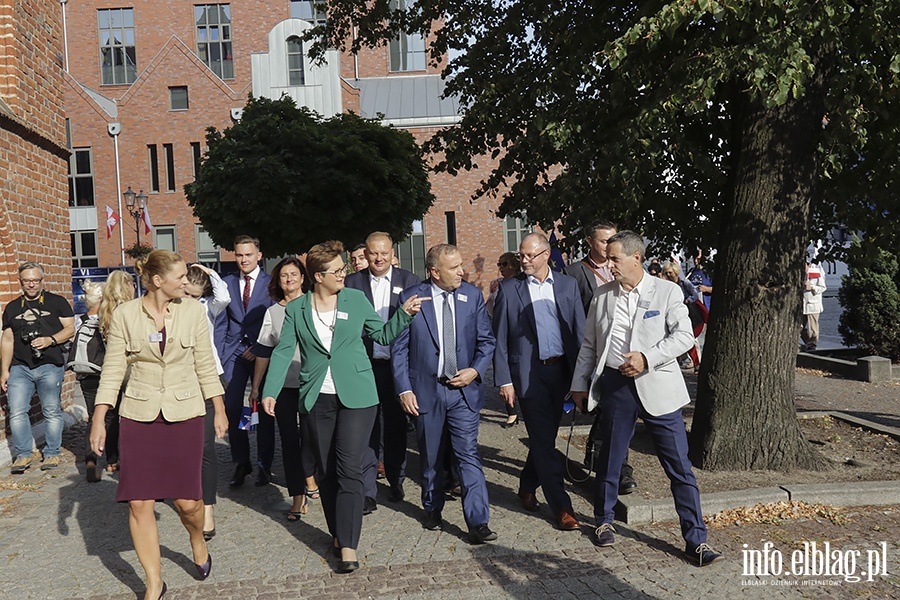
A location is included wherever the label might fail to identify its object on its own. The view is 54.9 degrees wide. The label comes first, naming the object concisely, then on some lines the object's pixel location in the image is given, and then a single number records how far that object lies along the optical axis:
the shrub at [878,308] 13.56
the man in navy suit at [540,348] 5.65
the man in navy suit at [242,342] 7.09
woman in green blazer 5.14
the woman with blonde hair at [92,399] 7.46
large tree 5.67
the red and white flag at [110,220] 34.78
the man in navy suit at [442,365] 5.54
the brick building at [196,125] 38.56
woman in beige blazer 4.63
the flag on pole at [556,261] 12.68
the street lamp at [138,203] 30.31
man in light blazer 4.99
